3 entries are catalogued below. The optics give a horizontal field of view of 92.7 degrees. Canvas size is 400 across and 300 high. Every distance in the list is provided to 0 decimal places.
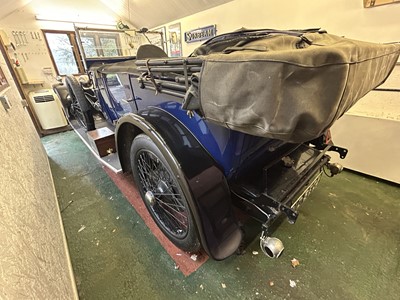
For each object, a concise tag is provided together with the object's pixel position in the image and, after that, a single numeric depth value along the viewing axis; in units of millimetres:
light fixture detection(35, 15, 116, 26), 4138
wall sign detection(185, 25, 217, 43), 3333
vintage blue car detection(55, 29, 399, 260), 512
